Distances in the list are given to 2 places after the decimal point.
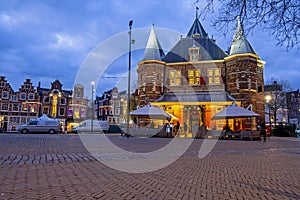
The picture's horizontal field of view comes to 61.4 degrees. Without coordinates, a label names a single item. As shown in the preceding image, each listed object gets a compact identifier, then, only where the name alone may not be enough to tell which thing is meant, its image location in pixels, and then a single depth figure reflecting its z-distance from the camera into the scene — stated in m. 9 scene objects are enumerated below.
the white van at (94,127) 37.00
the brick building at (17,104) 51.38
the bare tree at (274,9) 5.66
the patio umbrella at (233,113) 20.33
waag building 27.80
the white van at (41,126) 30.29
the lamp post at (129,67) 21.84
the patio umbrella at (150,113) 21.83
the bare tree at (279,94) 41.44
